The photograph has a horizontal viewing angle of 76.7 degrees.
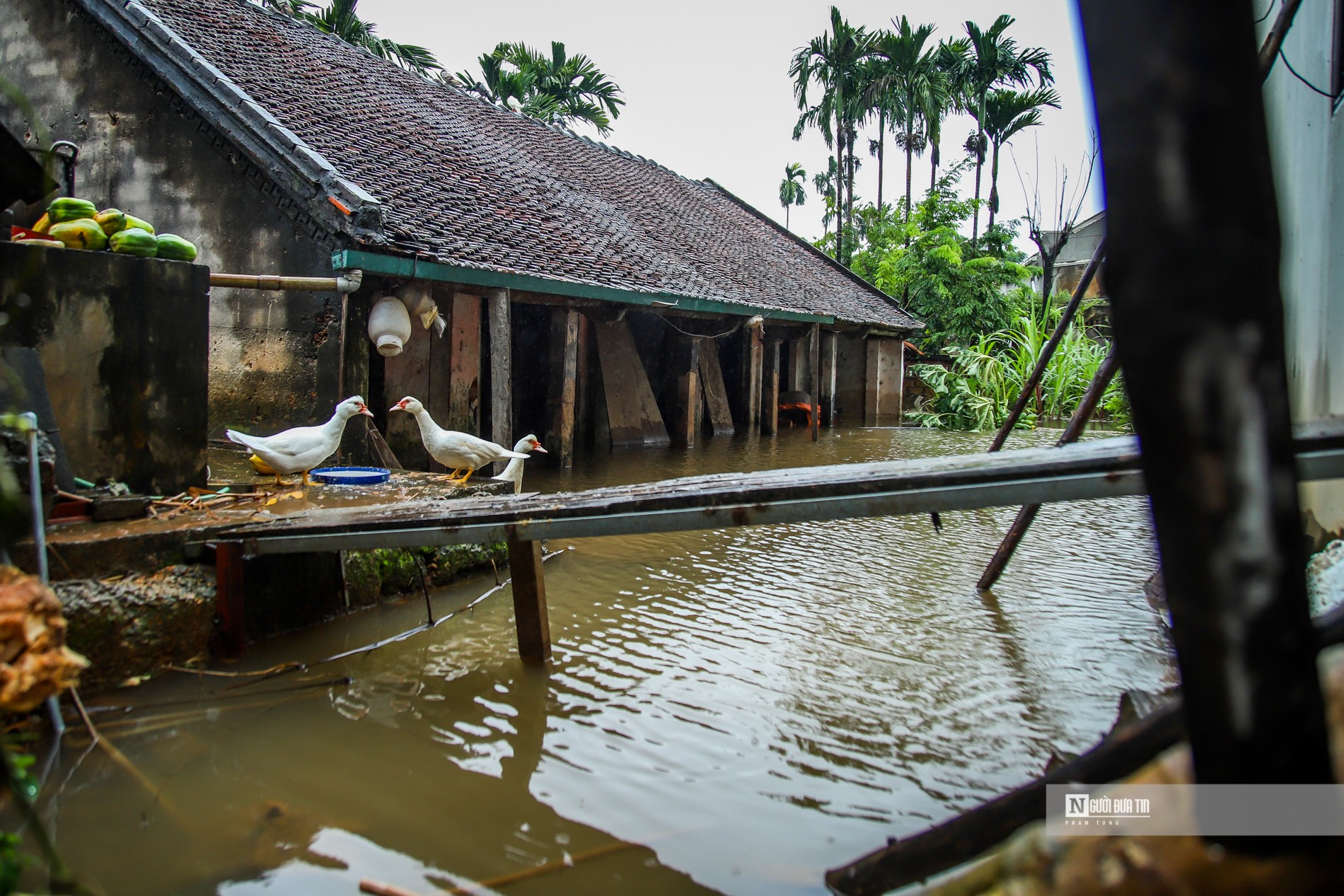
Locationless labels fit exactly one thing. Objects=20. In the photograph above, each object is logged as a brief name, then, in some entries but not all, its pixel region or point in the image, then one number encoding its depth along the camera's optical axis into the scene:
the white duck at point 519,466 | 6.19
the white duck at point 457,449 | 5.82
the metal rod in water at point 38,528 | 2.76
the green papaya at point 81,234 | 3.94
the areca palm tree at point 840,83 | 32.91
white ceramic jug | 7.50
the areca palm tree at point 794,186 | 47.91
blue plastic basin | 5.36
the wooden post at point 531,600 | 3.70
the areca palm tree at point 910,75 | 31.61
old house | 7.96
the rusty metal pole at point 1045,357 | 4.60
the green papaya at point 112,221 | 4.21
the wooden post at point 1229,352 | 0.82
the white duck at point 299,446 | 4.68
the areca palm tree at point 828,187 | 41.38
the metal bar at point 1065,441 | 4.24
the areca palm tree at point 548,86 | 24.78
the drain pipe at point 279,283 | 5.06
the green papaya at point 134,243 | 4.04
